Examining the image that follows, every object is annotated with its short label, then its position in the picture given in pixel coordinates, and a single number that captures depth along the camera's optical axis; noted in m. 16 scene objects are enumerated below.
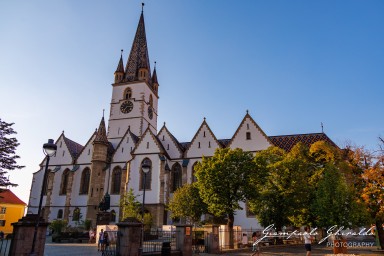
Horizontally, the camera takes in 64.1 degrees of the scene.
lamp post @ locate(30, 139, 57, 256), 11.45
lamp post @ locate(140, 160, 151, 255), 16.82
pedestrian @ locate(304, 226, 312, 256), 16.09
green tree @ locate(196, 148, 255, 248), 27.34
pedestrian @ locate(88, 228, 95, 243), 29.12
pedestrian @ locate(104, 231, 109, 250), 18.16
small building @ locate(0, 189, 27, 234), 57.81
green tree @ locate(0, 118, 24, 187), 23.55
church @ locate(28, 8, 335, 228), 41.53
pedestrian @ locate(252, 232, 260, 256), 21.29
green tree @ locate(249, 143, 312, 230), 27.86
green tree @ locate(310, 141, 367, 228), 24.89
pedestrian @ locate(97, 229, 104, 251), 20.08
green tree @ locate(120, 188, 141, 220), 35.50
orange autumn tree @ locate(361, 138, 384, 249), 21.22
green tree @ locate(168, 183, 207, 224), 33.19
